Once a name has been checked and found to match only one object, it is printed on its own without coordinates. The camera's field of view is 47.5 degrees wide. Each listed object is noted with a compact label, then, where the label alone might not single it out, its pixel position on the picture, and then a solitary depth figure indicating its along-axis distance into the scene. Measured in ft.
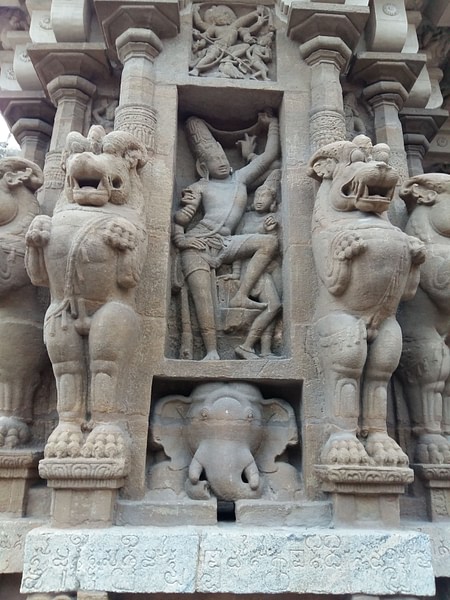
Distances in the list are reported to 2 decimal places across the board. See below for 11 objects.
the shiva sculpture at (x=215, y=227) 14.80
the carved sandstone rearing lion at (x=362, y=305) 12.26
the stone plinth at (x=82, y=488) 11.27
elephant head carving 12.44
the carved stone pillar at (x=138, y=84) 15.22
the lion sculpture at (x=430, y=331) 13.99
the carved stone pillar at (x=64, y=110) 16.61
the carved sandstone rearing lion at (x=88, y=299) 11.95
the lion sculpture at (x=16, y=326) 13.64
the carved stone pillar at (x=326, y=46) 15.88
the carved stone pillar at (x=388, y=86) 17.78
